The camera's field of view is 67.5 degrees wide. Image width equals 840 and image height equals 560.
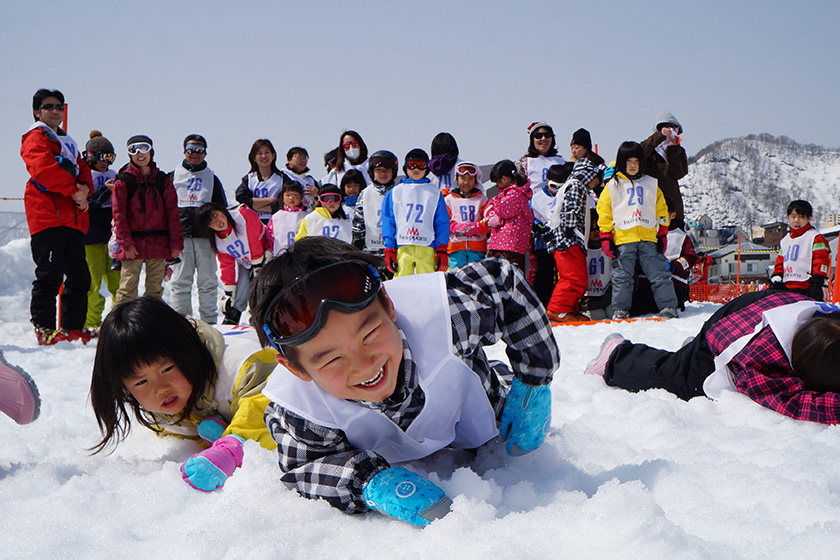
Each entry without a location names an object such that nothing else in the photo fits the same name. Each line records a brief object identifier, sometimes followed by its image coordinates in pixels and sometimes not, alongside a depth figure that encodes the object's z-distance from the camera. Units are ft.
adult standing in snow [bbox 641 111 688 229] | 20.51
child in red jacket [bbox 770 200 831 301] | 22.13
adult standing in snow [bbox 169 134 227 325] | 18.61
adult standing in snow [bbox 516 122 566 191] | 20.84
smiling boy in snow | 4.62
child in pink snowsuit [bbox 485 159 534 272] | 18.75
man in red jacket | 14.94
